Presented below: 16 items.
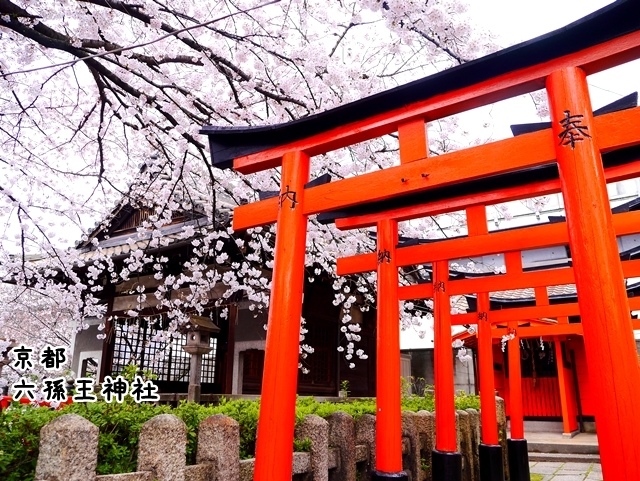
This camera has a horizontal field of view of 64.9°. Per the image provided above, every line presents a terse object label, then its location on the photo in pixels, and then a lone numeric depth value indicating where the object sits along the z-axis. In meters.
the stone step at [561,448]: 12.78
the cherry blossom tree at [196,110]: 4.53
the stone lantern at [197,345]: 8.27
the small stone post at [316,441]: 4.41
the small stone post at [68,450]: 2.63
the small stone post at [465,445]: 7.64
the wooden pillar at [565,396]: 14.95
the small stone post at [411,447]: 6.02
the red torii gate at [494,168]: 2.47
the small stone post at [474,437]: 8.07
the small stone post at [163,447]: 3.04
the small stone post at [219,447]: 3.49
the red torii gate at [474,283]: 5.22
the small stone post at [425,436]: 6.43
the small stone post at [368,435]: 5.29
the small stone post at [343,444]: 4.80
